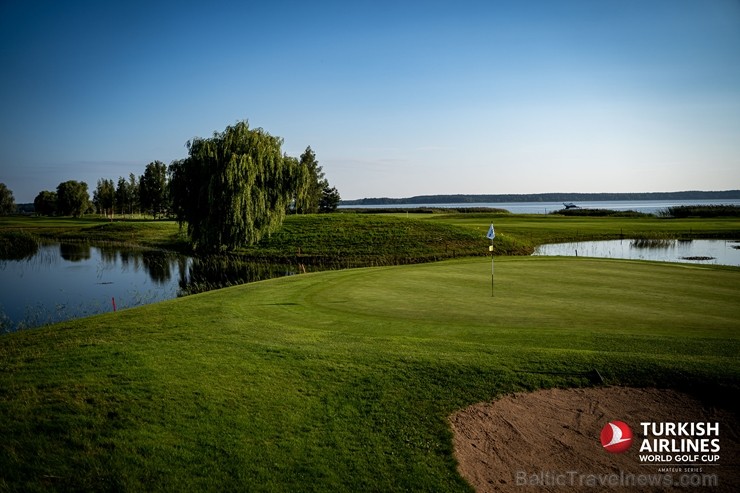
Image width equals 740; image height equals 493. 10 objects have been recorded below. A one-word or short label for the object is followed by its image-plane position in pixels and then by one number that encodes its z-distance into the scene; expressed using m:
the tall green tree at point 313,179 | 95.46
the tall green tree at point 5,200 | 137.88
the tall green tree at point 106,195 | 111.31
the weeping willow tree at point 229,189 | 38.25
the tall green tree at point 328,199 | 109.51
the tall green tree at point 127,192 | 109.00
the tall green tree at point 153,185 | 95.44
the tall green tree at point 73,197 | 109.44
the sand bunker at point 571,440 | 6.07
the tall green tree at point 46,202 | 130.56
